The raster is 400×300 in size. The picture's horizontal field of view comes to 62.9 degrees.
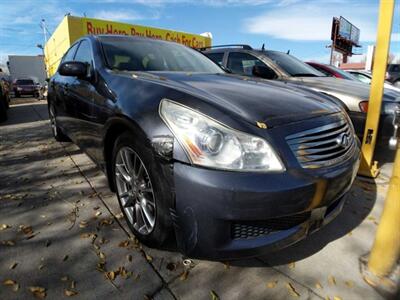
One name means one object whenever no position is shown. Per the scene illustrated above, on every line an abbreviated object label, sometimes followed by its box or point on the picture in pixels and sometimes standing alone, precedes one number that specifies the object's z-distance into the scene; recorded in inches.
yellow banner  533.6
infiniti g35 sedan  68.0
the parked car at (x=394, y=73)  601.3
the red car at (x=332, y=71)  261.0
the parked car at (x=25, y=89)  1018.1
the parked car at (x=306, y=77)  170.6
